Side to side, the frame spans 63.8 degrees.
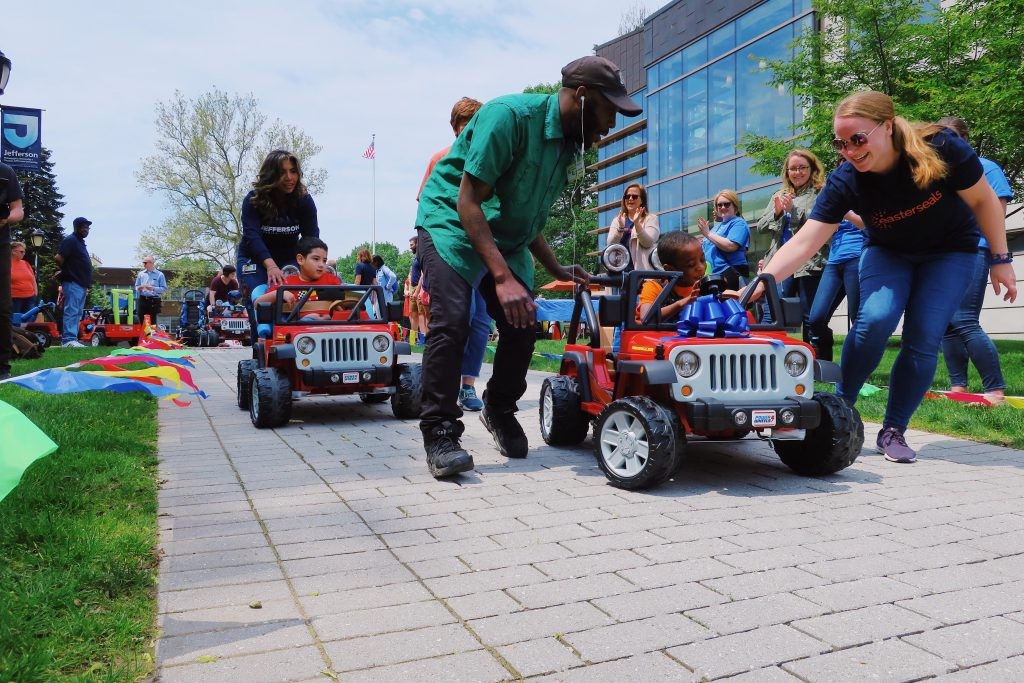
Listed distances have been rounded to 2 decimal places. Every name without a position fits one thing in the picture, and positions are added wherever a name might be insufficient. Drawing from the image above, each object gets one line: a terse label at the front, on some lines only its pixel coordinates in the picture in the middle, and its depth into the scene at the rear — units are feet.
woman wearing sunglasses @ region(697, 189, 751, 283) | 21.83
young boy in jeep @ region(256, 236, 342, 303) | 22.54
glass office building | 95.09
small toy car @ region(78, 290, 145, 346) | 64.75
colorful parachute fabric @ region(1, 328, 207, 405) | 12.22
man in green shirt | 12.03
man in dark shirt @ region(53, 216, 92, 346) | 46.70
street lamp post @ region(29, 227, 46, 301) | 67.16
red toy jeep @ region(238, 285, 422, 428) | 18.67
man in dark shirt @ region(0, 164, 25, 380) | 20.39
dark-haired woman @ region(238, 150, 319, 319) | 21.30
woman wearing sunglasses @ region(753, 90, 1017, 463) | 12.70
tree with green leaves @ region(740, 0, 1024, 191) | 38.45
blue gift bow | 12.68
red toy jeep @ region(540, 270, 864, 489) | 11.61
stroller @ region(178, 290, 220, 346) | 72.42
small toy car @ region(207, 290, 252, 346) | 69.56
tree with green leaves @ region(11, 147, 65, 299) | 154.40
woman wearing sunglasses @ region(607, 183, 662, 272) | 23.21
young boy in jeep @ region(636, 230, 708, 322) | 13.88
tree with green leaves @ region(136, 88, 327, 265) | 124.67
